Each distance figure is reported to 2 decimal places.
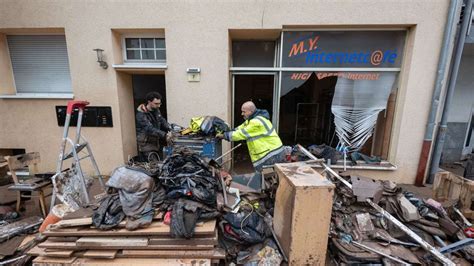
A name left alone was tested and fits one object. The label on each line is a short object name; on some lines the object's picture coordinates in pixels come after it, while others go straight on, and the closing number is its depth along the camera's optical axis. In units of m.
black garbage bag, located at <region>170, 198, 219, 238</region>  2.34
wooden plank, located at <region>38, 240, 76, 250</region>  2.37
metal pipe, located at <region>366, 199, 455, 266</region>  2.32
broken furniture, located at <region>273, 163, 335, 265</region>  2.24
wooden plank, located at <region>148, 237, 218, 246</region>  2.38
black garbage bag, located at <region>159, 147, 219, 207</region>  2.58
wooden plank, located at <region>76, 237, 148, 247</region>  2.35
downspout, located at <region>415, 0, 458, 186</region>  3.97
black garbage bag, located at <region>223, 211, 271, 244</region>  2.60
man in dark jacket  3.88
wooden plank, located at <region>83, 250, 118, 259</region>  2.32
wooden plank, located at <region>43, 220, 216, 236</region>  2.39
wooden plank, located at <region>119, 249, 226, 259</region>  2.34
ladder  2.96
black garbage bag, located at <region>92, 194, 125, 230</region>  2.43
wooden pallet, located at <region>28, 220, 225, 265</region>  2.34
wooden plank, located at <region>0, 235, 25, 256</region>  2.56
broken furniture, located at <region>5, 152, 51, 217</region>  3.17
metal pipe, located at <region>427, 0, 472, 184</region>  4.02
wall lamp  4.33
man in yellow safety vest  3.29
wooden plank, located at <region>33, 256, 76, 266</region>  2.31
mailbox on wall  4.63
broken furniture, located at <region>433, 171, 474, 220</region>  3.20
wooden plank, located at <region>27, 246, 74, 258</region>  2.34
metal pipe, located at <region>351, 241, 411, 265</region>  2.46
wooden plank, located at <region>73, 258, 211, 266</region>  2.30
